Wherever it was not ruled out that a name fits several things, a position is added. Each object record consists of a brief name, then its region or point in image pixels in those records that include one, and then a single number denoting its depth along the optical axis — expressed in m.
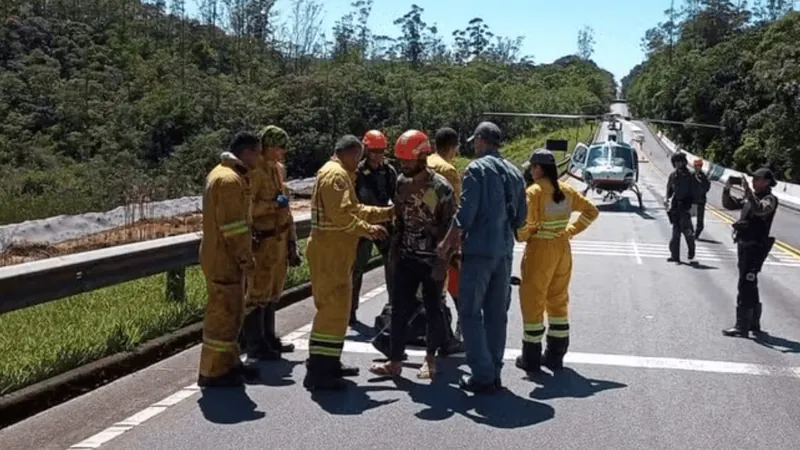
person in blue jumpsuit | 6.70
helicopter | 29.94
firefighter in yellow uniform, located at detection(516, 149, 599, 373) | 7.51
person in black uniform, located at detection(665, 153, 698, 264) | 15.77
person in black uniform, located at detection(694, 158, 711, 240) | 16.64
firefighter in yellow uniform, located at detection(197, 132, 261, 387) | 6.70
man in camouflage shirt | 7.00
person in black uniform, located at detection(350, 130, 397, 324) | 8.74
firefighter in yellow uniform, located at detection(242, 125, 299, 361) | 7.86
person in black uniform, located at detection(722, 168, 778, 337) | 9.12
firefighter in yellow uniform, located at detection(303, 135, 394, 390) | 6.81
